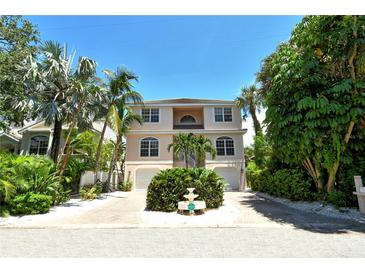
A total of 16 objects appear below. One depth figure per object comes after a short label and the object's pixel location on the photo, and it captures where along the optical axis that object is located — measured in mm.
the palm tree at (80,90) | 11867
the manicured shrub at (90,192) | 14016
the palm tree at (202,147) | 18547
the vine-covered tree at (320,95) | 8508
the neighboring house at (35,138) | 19625
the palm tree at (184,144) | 18391
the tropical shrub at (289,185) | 10930
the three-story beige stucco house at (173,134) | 20812
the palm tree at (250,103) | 22316
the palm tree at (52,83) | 11461
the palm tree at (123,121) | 17216
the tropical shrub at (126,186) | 20219
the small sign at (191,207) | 8211
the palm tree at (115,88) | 15164
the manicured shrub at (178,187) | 9031
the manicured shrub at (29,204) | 8594
